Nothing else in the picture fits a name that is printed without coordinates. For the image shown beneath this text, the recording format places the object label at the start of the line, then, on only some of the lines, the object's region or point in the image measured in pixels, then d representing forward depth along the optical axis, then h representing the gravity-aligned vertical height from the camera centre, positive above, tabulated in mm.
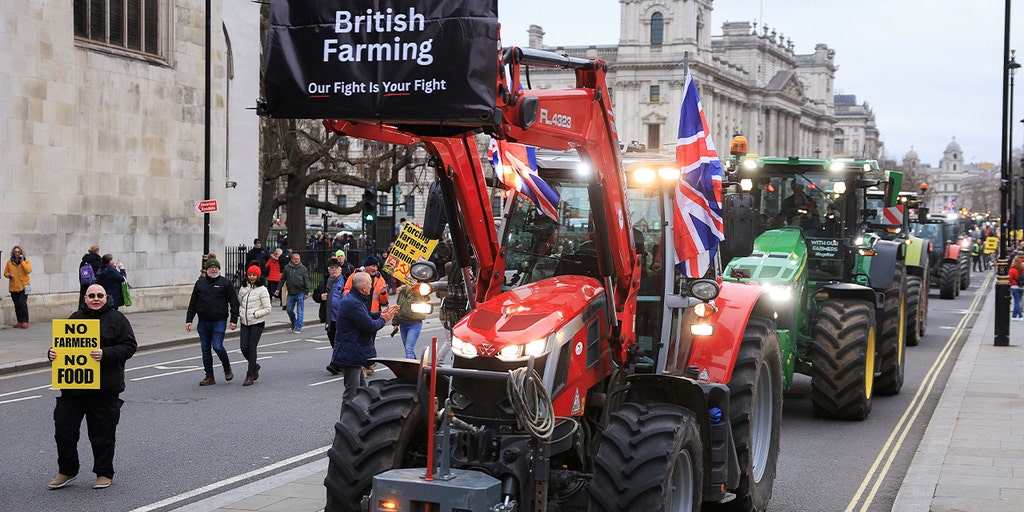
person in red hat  16891 -1236
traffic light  32375 +640
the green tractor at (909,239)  17844 -122
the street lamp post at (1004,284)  22781 -950
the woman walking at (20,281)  24000 -1138
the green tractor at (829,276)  13492 -529
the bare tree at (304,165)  38375 +2127
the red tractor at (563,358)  6535 -818
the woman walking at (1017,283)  30694 -1274
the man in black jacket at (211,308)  16672 -1142
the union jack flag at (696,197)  8430 +246
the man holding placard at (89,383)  10125 -1352
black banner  5898 +855
